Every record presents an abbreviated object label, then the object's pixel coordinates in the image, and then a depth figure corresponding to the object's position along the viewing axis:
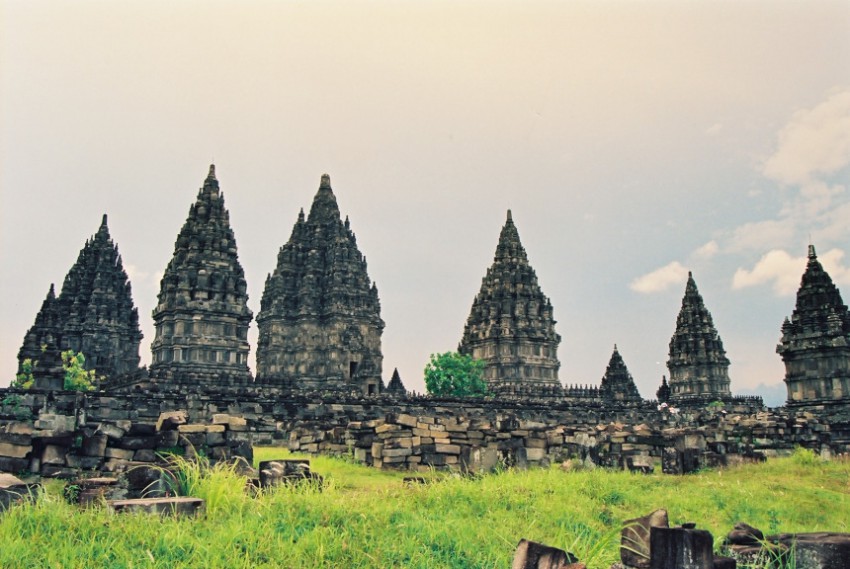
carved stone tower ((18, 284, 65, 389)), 28.45
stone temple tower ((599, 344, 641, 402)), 59.94
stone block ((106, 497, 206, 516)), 7.07
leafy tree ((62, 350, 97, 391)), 39.72
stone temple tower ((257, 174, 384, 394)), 48.72
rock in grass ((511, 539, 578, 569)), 5.18
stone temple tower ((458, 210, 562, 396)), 54.88
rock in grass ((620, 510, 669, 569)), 5.59
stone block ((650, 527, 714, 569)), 5.10
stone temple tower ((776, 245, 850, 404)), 32.53
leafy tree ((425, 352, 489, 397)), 53.56
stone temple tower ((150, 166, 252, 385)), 38.78
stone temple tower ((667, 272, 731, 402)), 56.53
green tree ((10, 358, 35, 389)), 40.11
